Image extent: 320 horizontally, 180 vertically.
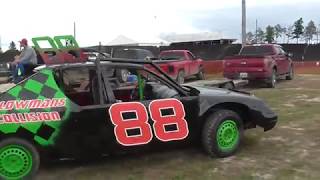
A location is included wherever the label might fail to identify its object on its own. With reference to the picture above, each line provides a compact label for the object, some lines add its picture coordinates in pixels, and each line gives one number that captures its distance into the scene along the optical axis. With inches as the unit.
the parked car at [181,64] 567.5
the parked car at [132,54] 629.8
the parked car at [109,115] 180.7
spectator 336.7
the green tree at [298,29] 2475.4
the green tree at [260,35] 2498.1
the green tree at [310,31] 2460.8
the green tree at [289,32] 2493.6
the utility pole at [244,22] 719.3
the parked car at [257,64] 512.1
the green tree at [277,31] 2499.7
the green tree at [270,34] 2337.6
